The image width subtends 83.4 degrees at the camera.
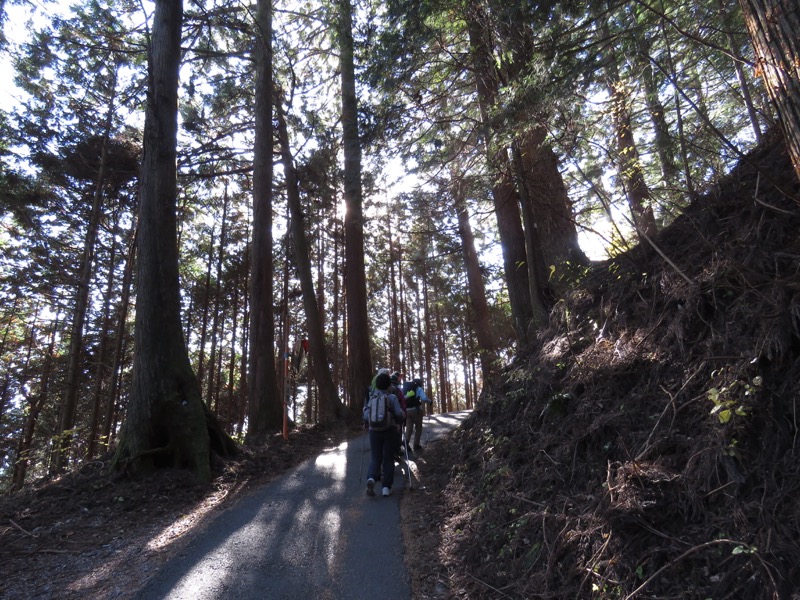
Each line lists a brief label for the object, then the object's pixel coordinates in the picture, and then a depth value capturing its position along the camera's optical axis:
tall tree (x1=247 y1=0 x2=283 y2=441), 12.37
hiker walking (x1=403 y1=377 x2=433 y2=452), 9.30
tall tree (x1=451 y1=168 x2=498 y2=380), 16.19
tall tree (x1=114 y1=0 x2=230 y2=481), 7.19
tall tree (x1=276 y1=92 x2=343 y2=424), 14.41
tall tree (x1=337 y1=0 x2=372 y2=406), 13.96
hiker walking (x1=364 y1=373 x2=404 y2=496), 6.80
